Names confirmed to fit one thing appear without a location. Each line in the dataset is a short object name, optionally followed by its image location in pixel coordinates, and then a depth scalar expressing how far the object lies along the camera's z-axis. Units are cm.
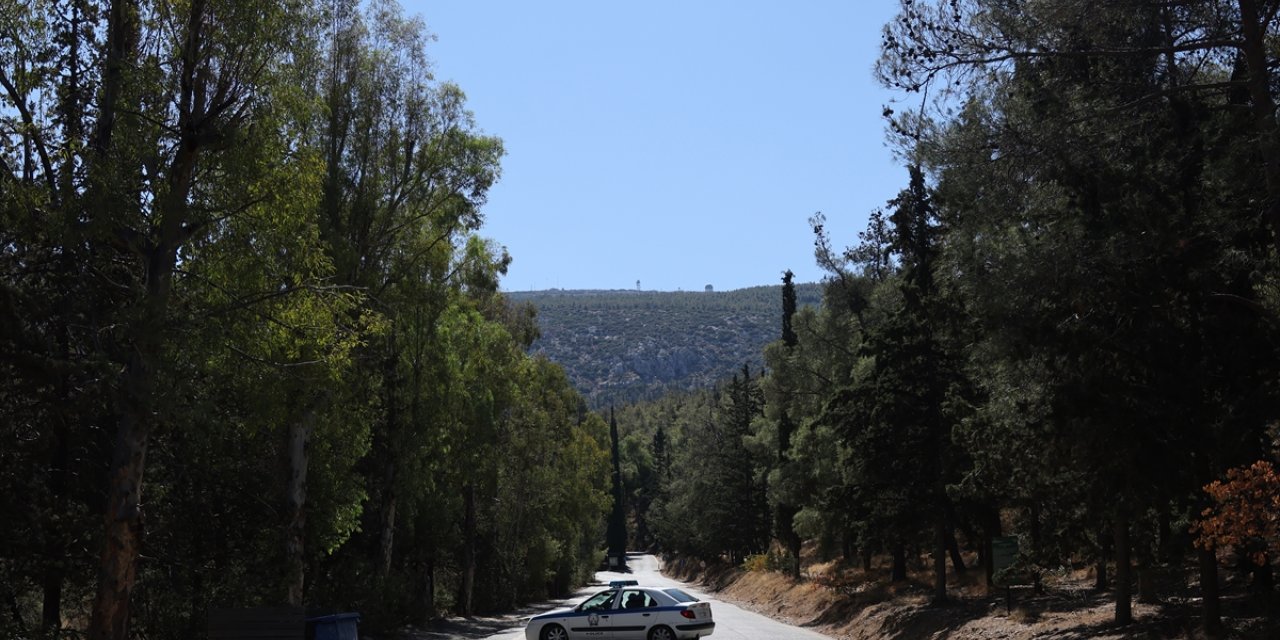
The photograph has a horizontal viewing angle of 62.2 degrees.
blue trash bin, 1647
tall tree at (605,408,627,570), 12240
